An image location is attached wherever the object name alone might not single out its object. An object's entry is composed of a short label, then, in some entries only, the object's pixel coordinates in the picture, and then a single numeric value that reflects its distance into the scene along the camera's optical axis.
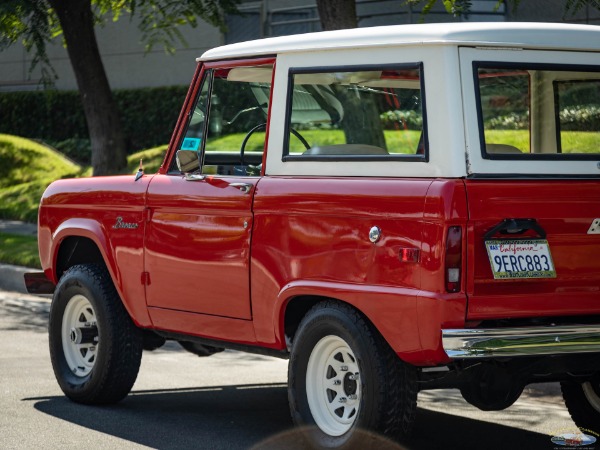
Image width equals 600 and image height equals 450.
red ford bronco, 5.55
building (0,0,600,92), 19.67
